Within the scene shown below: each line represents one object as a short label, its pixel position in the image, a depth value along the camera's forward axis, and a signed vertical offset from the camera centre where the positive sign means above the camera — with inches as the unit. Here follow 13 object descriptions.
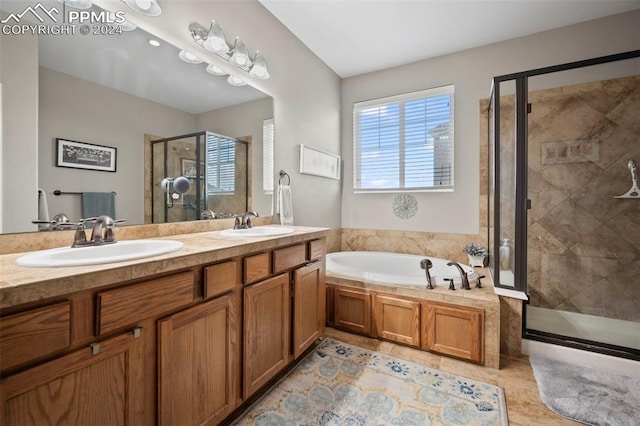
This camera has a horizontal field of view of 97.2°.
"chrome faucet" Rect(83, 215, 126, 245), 48.9 -3.3
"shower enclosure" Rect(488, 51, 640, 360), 86.2 +4.0
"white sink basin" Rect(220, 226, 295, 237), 66.2 -5.1
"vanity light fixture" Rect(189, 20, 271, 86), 69.8 +43.2
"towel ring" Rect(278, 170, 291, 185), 99.2 +13.1
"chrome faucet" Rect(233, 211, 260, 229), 80.4 -2.9
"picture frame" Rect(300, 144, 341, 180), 110.3 +21.2
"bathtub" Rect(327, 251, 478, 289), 89.1 -21.5
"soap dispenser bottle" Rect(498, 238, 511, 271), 88.9 -13.7
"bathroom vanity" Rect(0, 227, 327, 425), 28.3 -16.5
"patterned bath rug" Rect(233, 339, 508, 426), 57.5 -42.0
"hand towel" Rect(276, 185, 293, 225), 96.0 +2.4
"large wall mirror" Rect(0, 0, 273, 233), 44.7 +21.6
